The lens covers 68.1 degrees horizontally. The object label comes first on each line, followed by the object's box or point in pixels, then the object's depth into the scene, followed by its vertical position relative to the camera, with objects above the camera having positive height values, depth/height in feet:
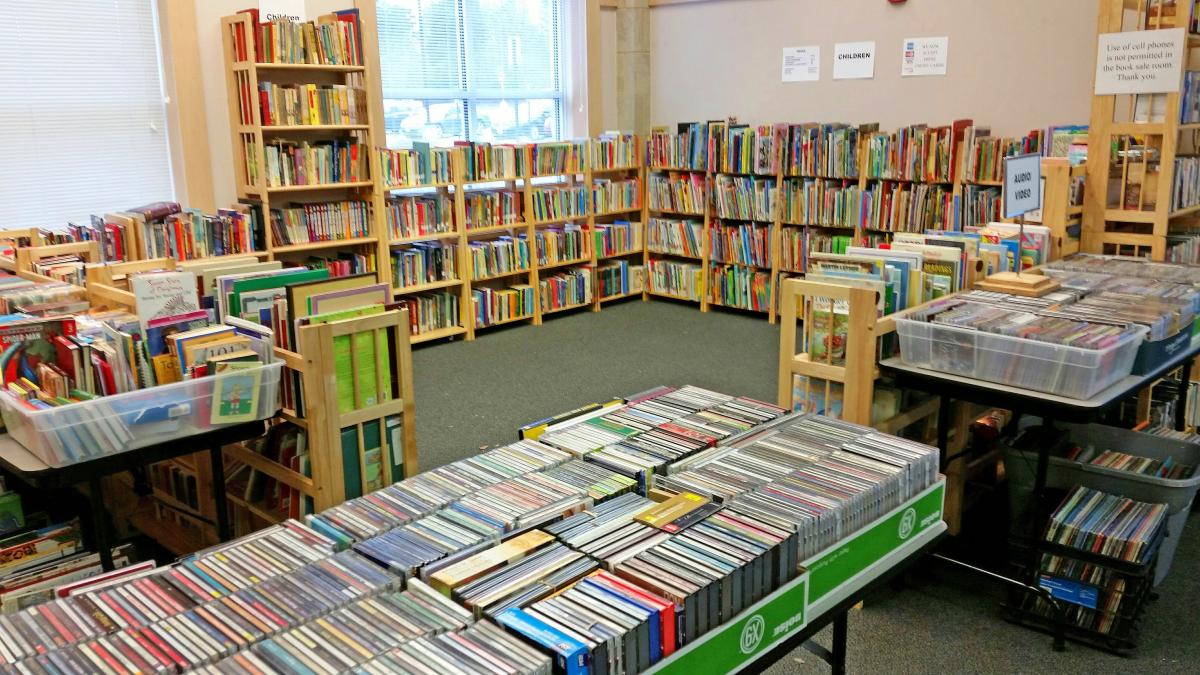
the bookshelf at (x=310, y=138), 18.01 +0.52
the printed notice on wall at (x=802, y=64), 23.24 +2.36
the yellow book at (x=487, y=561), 5.40 -2.48
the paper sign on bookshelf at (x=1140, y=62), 12.62 +1.25
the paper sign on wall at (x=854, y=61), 22.24 +2.31
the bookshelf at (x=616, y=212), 24.41 -1.52
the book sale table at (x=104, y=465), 7.81 -2.67
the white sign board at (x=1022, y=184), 11.35 -0.42
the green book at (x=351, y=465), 9.06 -3.06
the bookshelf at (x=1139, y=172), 13.12 -0.33
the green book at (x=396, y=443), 9.41 -2.96
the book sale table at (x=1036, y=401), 8.95 -2.53
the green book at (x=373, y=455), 9.27 -3.03
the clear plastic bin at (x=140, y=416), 7.81 -2.28
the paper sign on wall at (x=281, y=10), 18.81 +3.25
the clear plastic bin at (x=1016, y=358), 8.93 -2.14
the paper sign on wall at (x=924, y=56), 21.03 +2.27
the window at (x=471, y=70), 23.25 +2.46
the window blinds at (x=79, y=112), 17.07 +1.06
